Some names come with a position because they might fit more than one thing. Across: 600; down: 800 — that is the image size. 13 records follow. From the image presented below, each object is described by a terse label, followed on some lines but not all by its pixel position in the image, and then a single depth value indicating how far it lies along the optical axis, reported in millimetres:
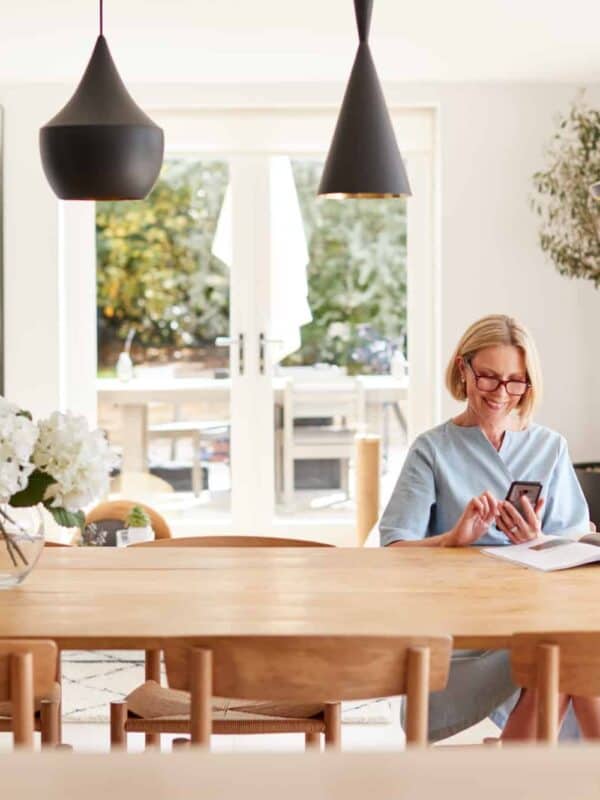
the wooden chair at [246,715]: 3014
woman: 3490
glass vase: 2859
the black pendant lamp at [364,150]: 3486
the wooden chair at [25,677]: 2227
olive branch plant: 6621
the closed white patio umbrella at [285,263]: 7293
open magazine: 3082
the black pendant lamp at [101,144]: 3250
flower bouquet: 2764
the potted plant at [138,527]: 4559
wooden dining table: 2498
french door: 7195
